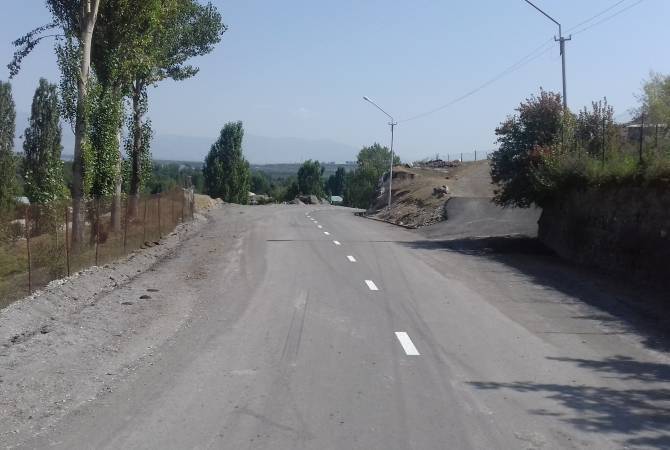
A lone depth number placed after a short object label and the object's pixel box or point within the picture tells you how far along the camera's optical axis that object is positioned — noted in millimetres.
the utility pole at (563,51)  26156
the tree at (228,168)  107812
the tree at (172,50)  32281
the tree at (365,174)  134250
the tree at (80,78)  23953
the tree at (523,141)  27236
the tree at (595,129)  24031
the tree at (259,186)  190500
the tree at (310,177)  142000
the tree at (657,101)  24141
